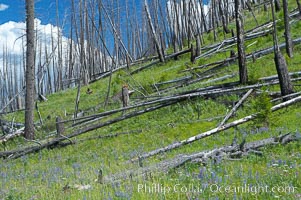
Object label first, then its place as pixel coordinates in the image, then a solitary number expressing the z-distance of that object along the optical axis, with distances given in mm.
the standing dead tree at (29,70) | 15930
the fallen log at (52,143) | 13024
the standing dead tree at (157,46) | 27491
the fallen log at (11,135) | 16016
